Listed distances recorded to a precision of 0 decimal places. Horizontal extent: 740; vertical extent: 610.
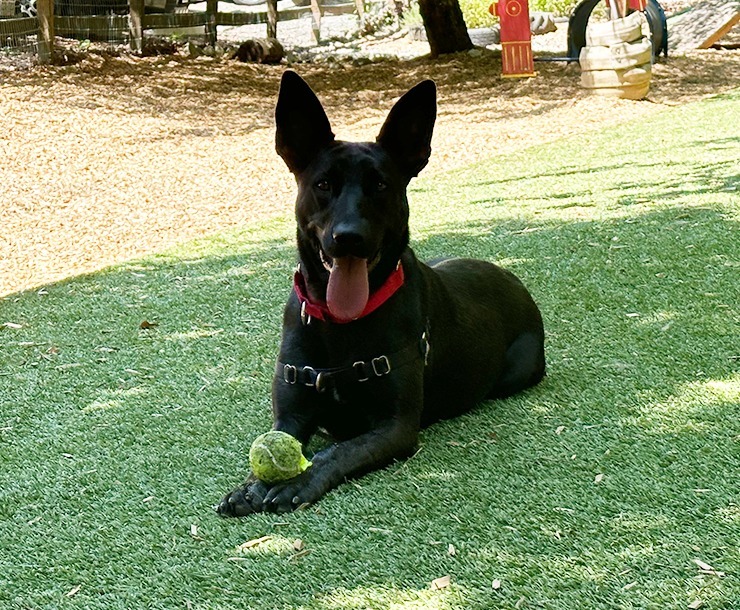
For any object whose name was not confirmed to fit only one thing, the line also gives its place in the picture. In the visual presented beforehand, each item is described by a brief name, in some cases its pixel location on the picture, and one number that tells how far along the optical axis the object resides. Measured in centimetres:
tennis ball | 357
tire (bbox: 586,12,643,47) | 1489
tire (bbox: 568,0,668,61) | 1842
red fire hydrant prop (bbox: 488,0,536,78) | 1684
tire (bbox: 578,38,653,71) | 1505
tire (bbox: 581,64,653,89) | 1532
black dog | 381
